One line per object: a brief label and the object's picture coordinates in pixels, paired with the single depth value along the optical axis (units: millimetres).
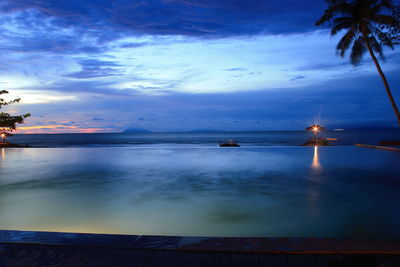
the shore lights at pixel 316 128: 27578
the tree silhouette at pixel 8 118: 18681
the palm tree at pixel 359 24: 14180
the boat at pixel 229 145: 26131
